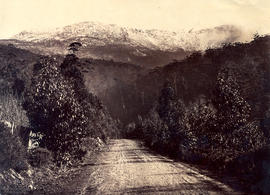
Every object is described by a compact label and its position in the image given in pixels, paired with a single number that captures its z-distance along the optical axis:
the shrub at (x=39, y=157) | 19.89
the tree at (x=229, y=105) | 18.52
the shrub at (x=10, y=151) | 16.39
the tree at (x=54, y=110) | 20.38
